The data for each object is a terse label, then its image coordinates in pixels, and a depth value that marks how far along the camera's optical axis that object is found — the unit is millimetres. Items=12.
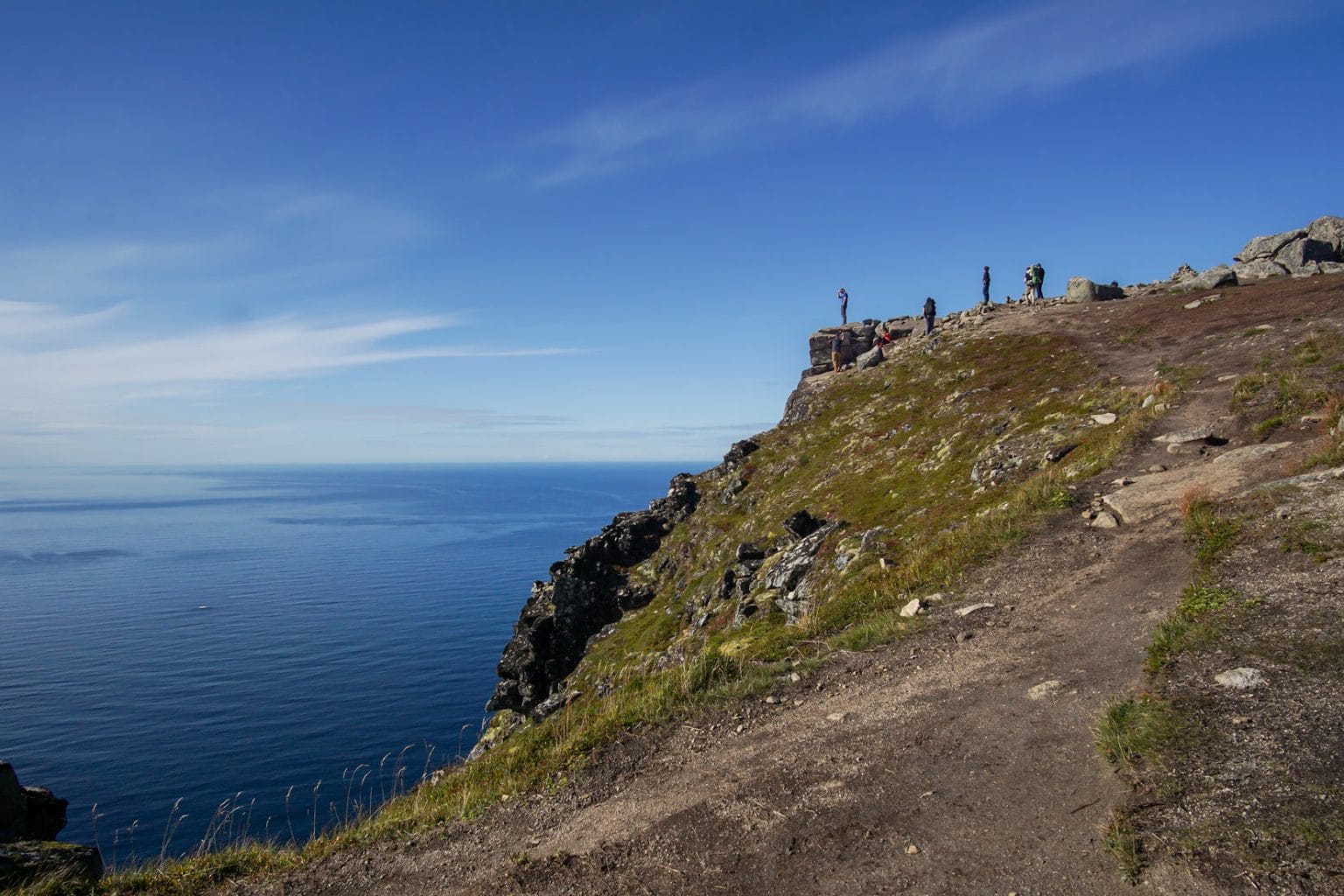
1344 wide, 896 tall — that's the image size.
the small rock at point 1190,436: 21797
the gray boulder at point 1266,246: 59312
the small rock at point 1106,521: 17797
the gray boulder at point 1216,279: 54312
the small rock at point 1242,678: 9461
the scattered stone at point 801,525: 37375
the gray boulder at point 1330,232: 56062
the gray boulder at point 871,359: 66656
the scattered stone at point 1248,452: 18922
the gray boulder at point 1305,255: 55188
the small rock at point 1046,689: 10867
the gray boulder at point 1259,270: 54688
